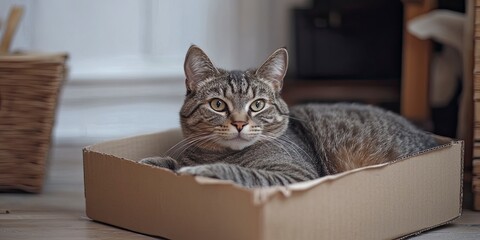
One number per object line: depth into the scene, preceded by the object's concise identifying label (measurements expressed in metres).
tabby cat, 0.97
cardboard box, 0.87
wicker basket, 1.13
